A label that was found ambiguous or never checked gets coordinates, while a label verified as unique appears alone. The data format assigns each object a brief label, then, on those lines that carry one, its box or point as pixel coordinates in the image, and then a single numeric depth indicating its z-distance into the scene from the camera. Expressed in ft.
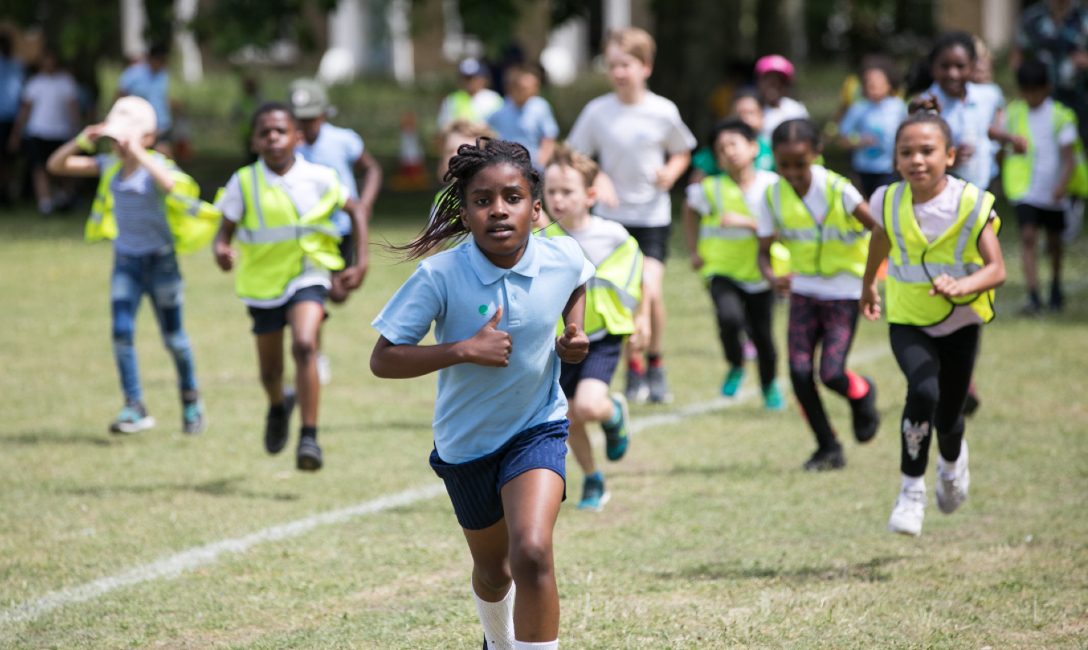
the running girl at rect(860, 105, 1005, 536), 33.35
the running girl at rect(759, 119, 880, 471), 42.80
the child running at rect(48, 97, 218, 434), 49.21
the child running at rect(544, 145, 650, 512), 38.09
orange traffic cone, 150.71
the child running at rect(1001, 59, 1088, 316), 71.77
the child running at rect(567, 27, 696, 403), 55.98
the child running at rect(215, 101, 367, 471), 43.21
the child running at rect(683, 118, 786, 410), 52.65
